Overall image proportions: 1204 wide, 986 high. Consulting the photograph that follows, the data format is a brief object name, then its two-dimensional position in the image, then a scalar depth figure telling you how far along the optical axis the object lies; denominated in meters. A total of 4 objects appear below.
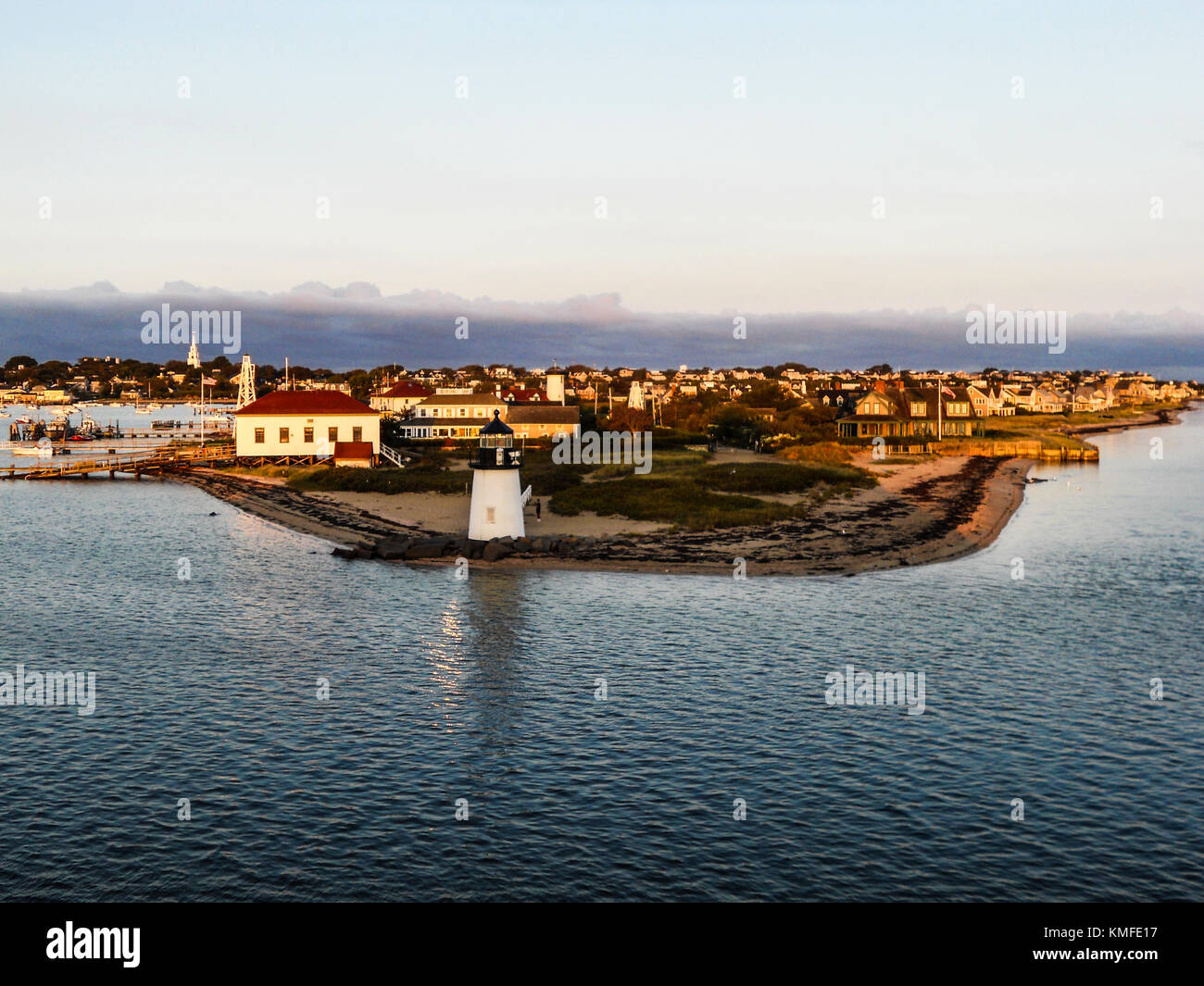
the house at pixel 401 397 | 140.44
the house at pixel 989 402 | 175.66
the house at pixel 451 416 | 115.44
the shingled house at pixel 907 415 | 116.12
